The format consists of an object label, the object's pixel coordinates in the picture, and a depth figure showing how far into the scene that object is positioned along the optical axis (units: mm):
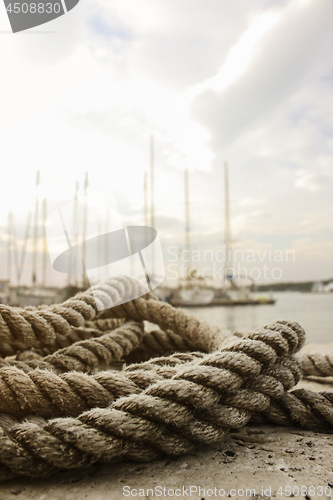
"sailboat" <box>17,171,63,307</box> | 18391
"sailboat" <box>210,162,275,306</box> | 28078
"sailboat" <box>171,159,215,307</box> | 24859
